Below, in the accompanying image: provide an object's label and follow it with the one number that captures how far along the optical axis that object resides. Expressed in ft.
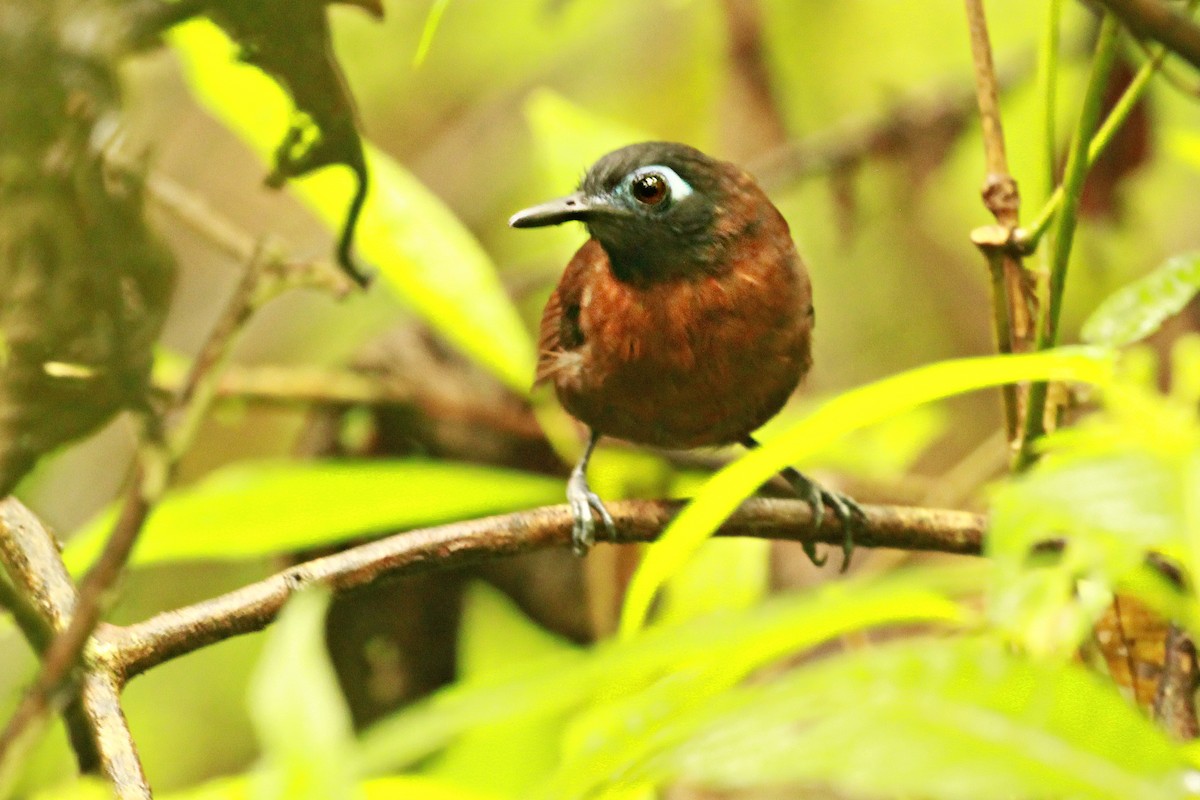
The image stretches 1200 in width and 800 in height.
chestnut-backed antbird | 13.48
